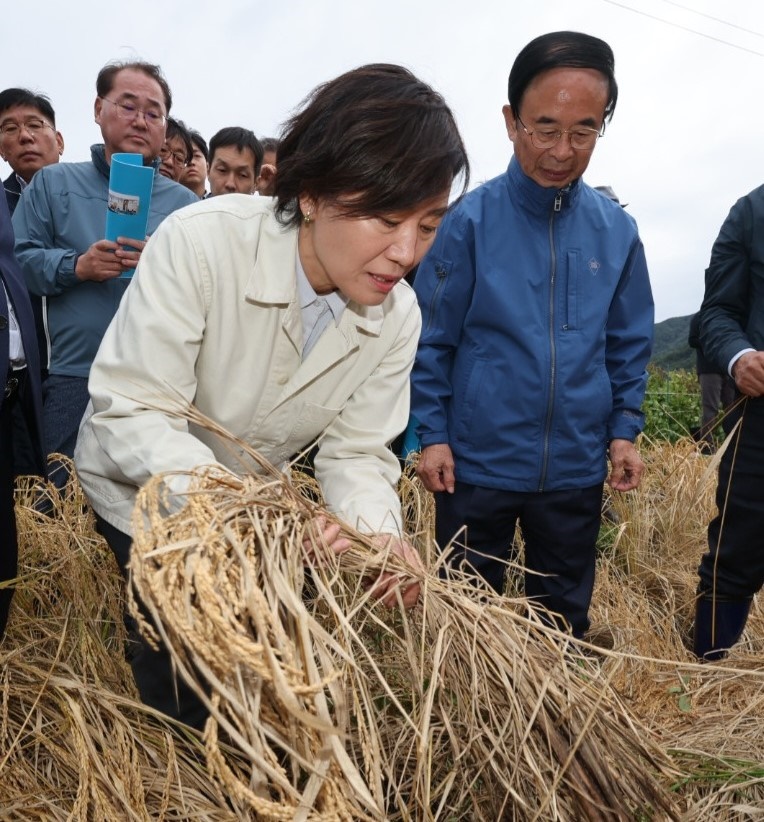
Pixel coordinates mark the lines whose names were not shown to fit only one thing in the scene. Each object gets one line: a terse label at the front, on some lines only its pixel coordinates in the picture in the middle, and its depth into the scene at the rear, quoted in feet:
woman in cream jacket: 4.48
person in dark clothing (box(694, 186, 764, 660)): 8.00
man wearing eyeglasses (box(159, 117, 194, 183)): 12.07
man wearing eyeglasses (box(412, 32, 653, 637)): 7.19
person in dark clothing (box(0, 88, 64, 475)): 11.39
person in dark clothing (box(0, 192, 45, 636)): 5.84
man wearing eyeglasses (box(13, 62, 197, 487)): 8.71
